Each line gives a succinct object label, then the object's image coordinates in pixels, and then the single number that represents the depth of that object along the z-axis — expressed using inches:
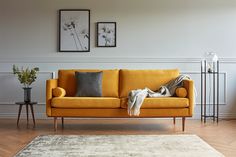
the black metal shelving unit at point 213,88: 234.4
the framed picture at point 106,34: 241.6
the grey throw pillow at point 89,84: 207.5
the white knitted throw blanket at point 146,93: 190.4
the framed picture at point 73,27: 240.7
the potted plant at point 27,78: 217.5
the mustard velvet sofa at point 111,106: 192.7
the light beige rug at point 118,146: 136.0
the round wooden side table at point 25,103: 211.9
